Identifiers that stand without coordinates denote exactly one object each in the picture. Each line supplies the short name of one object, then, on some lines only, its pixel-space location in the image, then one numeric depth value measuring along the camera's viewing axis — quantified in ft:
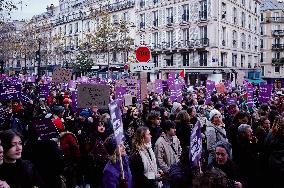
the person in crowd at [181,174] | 14.75
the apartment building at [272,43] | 195.93
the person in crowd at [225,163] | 15.76
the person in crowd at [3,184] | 11.09
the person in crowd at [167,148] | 19.88
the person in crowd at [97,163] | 19.29
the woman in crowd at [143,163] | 17.88
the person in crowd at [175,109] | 32.50
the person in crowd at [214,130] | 22.98
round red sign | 34.53
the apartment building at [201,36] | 127.95
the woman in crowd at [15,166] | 13.73
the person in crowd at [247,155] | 18.94
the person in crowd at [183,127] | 26.00
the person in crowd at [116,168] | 15.48
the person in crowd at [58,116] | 23.02
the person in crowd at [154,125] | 24.64
